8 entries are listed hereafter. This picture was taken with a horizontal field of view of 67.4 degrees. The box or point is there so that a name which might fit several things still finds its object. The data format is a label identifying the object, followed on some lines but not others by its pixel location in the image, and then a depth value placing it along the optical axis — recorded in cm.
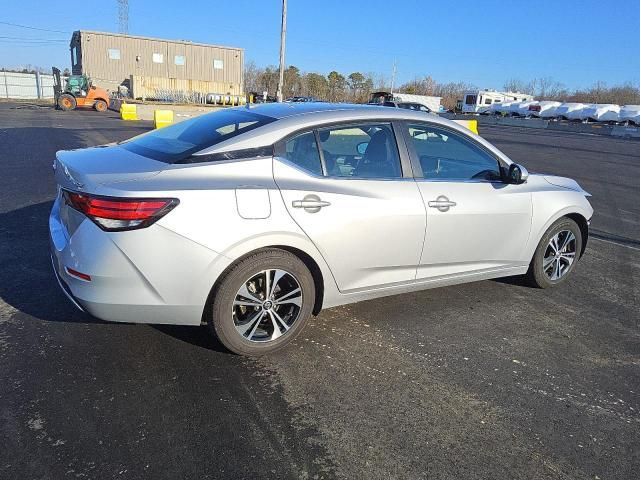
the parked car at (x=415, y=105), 2758
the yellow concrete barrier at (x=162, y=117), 1830
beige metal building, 4925
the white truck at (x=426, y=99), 4186
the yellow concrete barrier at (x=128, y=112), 2785
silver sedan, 274
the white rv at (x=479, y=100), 7125
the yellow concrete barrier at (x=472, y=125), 1728
